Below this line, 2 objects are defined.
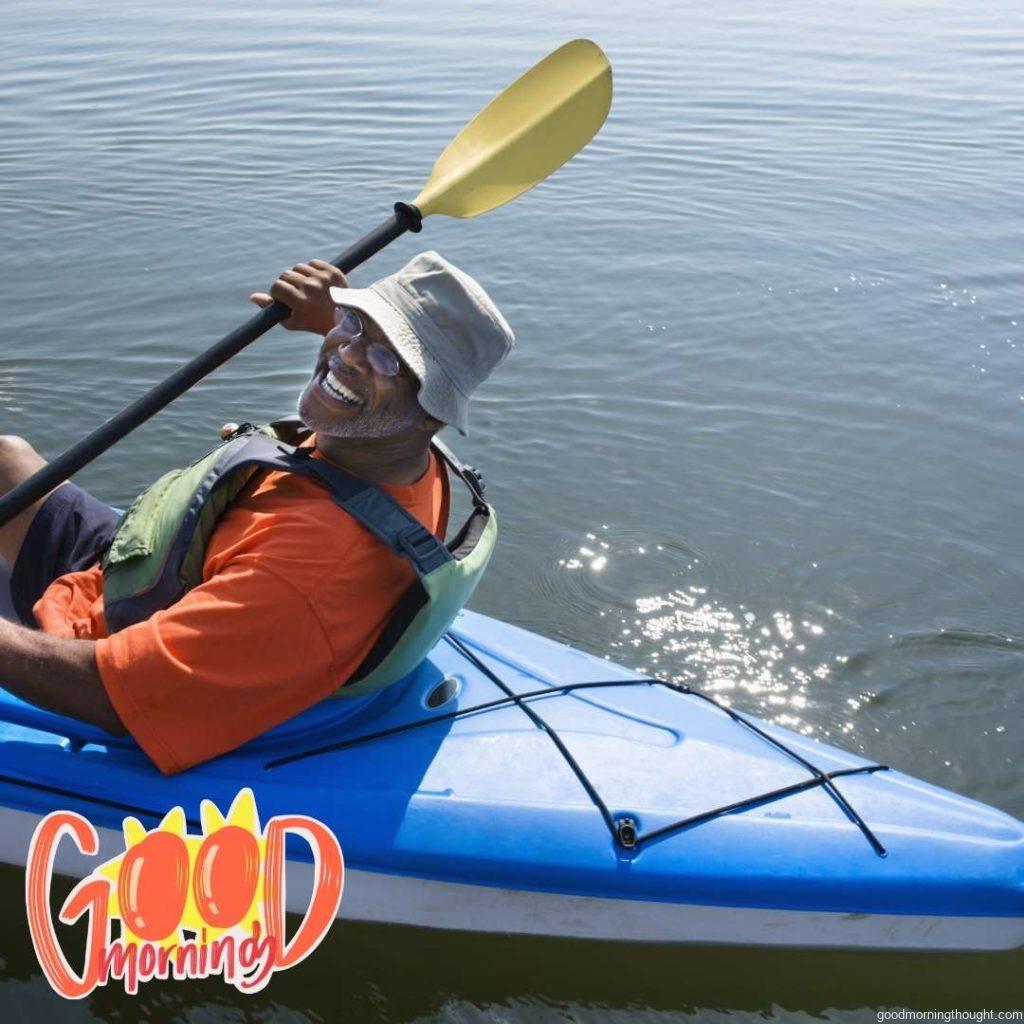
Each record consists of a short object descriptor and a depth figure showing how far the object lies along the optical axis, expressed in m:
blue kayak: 2.64
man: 2.31
